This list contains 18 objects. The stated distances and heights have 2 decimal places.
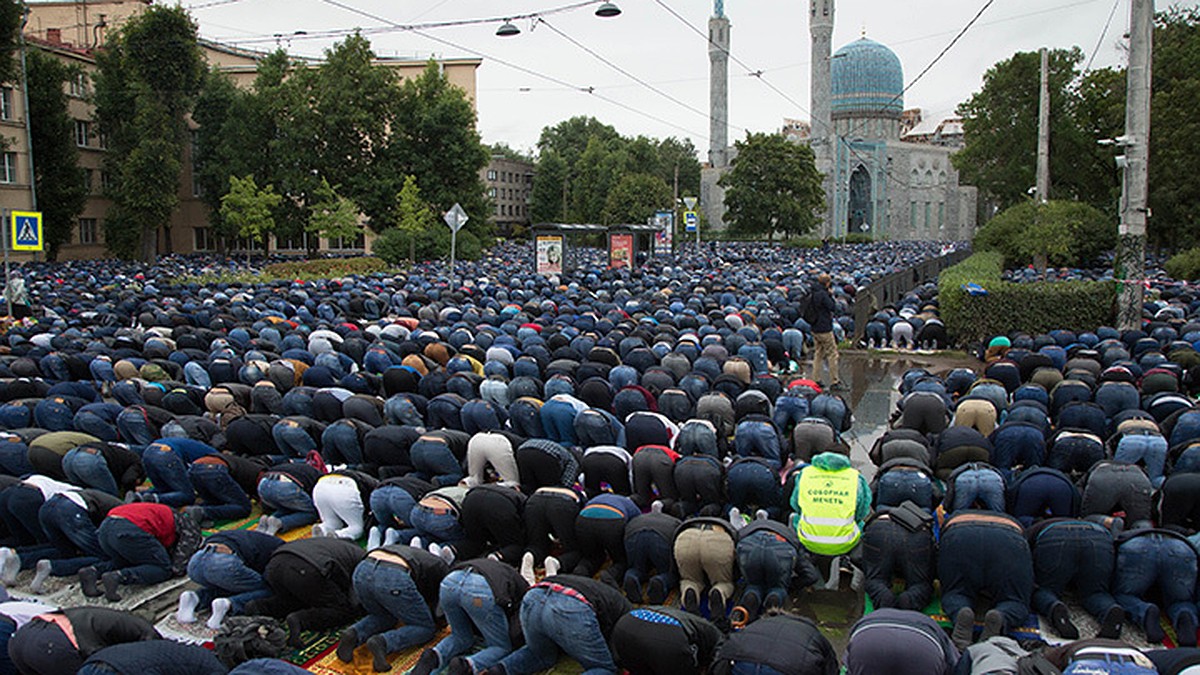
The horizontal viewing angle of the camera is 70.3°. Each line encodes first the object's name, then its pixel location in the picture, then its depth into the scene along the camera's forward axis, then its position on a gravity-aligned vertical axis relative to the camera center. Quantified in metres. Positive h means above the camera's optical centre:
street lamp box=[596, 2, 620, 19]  18.53 +5.66
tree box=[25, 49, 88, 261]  45.12 +6.57
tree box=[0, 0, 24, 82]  35.31 +10.18
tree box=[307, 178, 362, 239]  48.72 +3.13
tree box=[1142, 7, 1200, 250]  34.38 +5.68
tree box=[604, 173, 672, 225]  75.69 +6.22
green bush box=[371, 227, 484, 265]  46.66 +1.40
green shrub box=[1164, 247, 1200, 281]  29.75 +0.04
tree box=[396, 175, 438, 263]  46.91 +3.22
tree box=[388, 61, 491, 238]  54.59 +7.93
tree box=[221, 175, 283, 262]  47.09 +3.73
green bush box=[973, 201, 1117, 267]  27.23 +1.55
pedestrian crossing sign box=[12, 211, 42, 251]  16.95 +0.87
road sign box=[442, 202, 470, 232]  22.72 +1.43
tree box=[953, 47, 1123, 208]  48.97 +8.02
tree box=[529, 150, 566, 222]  97.06 +9.23
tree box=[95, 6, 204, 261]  46.47 +9.16
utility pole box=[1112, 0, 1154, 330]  16.72 +1.90
